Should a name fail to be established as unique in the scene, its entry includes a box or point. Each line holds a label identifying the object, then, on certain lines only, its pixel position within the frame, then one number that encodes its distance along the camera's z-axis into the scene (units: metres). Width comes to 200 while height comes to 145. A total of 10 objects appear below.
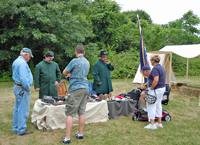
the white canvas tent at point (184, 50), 8.16
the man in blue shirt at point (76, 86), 3.08
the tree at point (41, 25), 9.34
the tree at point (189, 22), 18.81
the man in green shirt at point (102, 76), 4.74
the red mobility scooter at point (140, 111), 4.29
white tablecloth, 3.73
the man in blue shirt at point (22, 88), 3.30
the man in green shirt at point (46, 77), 4.23
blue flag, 7.00
